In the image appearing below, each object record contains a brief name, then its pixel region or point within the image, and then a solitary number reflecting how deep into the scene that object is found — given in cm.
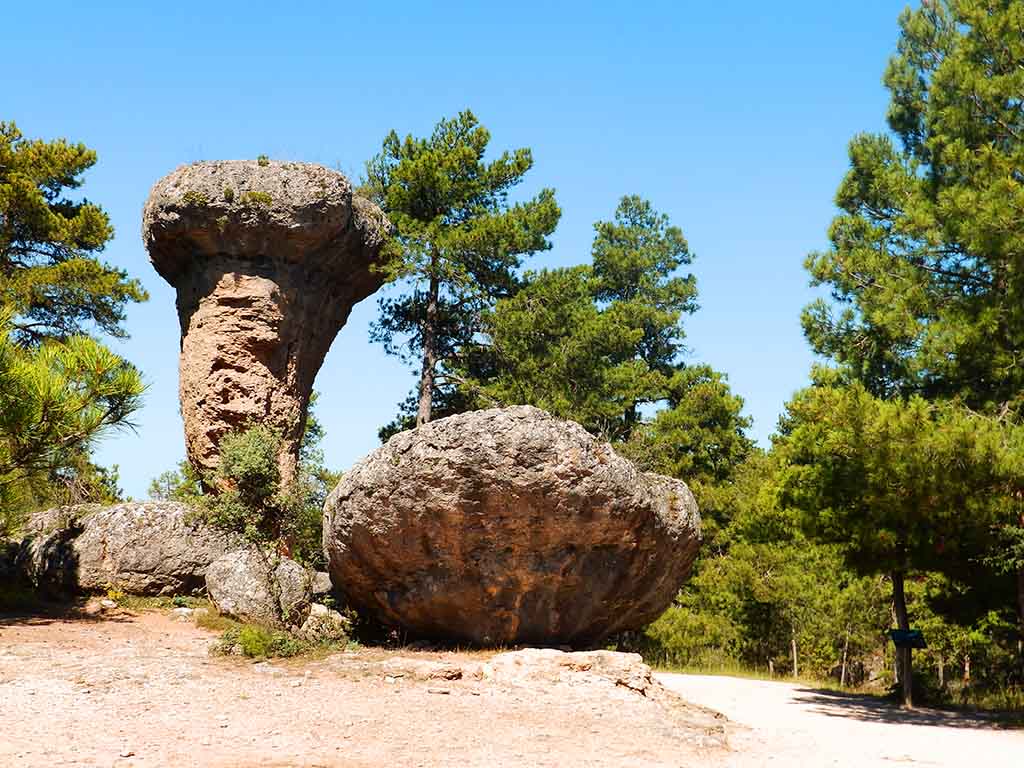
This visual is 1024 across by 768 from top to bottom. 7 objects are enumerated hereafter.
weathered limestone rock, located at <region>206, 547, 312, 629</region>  1450
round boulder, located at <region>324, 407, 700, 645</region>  1321
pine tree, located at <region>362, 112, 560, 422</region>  2195
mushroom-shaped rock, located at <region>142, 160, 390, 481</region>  1947
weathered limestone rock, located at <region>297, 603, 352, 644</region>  1402
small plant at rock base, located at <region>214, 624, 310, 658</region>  1252
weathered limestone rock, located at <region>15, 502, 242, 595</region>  1722
